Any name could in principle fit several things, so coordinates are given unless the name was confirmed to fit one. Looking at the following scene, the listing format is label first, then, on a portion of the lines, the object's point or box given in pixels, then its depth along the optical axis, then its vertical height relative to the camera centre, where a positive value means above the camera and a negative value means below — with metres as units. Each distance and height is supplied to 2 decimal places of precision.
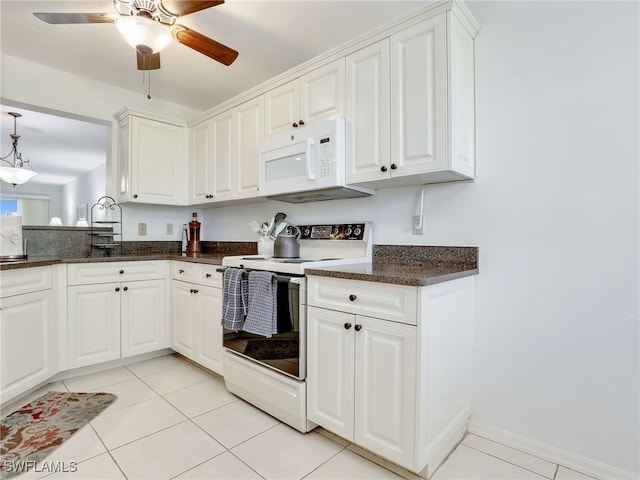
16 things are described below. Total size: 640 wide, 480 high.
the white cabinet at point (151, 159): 2.86 +0.72
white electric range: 1.73 -0.57
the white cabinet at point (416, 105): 1.58 +0.69
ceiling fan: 1.59 +1.07
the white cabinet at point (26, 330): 1.93 -0.55
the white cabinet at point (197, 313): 2.33 -0.54
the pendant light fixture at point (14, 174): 4.16 +0.85
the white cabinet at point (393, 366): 1.36 -0.55
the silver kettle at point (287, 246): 2.27 -0.04
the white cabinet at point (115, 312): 2.42 -0.55
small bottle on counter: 3.45 +0.02
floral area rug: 1.55 -0.99
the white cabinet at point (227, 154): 2.56 +0.72
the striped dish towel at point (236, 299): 1.97 -0.34
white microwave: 1.95 +0.47
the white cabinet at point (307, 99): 1.98 +0.90
